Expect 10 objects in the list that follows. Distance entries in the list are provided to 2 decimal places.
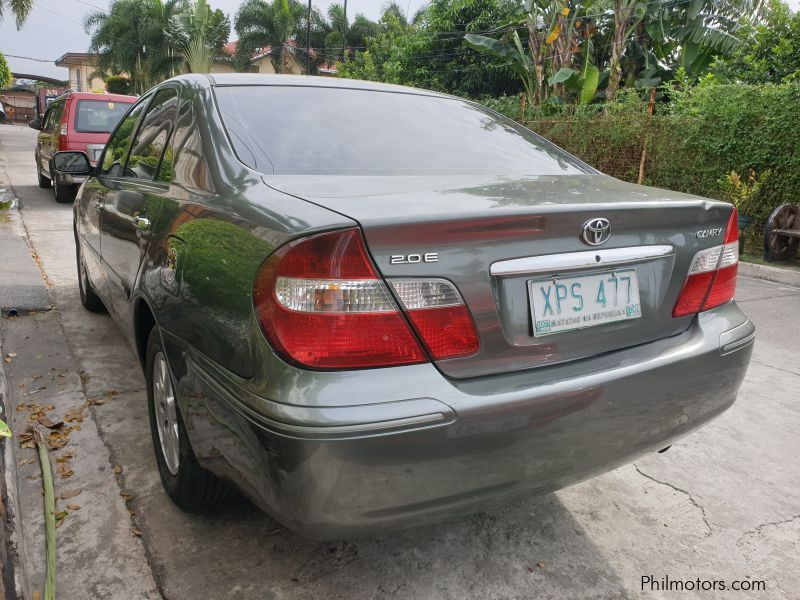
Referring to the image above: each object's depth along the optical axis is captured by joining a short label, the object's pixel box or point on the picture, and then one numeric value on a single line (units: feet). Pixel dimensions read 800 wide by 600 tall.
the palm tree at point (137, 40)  119.75
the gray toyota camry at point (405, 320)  5.19
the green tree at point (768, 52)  41.86
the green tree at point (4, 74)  125.14
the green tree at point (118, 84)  144.06
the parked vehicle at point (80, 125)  33.32
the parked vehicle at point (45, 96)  143.91
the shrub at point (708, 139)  26.66
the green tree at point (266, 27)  120.16
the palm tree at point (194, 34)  110.83
